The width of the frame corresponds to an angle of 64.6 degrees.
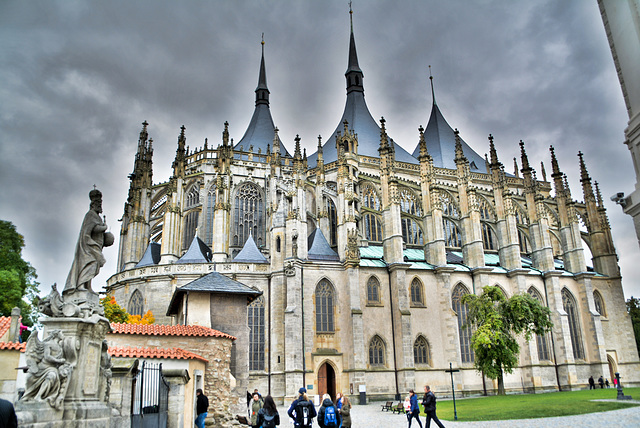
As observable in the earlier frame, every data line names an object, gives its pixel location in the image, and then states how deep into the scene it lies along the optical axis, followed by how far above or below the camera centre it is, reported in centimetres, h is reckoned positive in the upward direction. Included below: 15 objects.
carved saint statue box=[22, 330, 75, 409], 629 +11
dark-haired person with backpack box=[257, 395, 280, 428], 1019 -80
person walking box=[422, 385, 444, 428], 1326 -96
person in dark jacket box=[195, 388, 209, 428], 1323 -84
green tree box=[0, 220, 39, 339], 2798 +614
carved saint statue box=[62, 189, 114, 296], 735 +188
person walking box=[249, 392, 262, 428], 1350 -83
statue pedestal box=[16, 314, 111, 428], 623 -3
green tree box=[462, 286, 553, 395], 2847 +231
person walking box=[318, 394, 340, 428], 991 -85
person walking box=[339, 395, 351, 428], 1120 -94
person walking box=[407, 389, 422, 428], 1459 -108
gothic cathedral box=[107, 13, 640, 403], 3088 +702
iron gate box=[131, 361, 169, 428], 1002 -43
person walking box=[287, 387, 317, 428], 992 -76
